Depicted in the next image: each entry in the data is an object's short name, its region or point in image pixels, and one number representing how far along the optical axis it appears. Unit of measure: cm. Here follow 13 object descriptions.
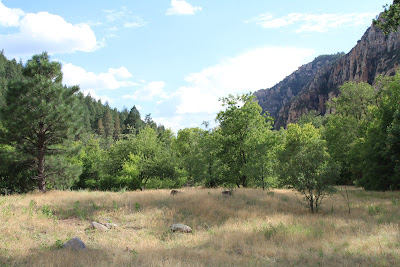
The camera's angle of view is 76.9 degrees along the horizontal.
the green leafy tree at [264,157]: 2258
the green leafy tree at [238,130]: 2514
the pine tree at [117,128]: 9979
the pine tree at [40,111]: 1534
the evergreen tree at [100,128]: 9636
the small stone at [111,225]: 995
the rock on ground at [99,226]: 946
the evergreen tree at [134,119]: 10500
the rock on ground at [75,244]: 714
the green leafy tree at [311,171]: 1302
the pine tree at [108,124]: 10062
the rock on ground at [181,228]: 996
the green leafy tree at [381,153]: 2280
